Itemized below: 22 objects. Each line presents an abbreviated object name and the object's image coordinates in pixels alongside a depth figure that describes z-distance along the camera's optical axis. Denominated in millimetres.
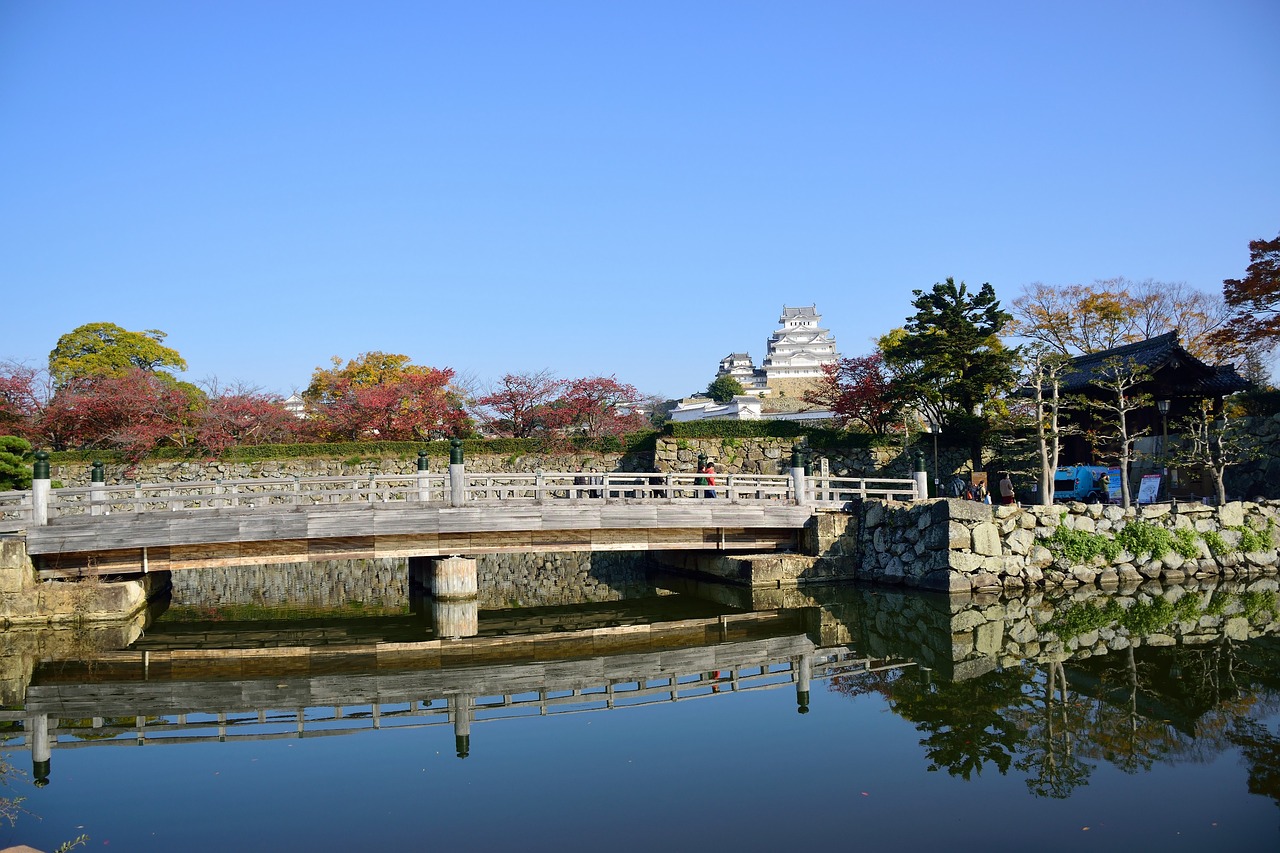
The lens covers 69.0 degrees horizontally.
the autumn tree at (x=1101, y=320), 34531
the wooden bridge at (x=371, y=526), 15961
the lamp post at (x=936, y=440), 29625
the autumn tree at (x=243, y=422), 32750
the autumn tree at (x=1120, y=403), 20703
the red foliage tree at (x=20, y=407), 32031
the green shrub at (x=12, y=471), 22781
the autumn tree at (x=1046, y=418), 20875
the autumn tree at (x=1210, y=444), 19547
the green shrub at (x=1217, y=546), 18297
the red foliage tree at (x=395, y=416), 34438
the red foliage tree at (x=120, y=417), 31844
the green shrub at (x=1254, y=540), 18469
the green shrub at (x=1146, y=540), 18078
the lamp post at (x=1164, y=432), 22391
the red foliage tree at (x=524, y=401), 34500
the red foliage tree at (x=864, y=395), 31078
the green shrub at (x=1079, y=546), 17844
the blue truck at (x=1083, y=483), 24203
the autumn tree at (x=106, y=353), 39562
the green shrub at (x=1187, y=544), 18094
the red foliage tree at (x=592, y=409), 33375
